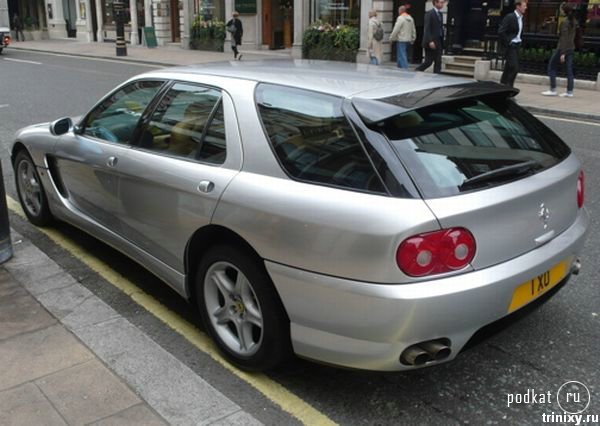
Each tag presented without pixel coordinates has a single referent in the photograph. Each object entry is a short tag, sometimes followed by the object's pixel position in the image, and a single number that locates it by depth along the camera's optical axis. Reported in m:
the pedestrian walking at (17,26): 39.94
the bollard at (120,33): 26.05
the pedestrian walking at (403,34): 16.22
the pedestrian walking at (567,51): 13.09
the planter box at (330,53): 21.50
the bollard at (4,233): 4.53
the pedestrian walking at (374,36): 17.53
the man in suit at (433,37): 14.55
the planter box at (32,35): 41.44
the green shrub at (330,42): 21.53
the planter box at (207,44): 27.20
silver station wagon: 2.69
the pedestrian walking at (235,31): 23.11
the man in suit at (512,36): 13.24
